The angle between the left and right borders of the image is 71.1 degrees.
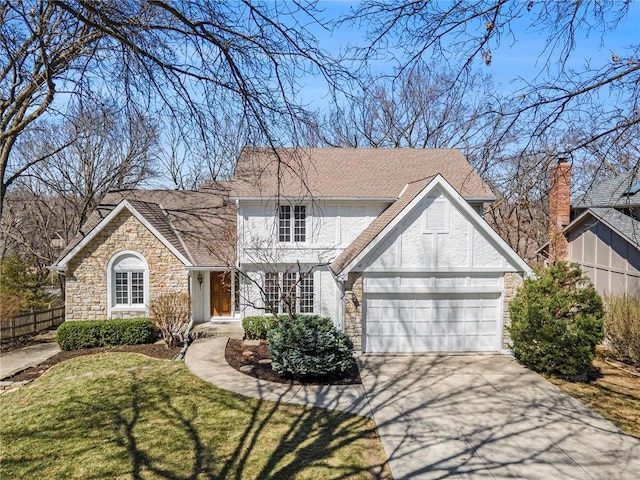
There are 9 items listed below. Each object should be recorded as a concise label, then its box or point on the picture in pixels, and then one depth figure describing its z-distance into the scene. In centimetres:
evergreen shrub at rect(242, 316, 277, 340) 1584
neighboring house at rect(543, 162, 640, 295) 1473
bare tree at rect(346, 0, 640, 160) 400
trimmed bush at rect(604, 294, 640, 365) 1273
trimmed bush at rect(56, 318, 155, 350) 1512
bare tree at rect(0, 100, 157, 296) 2142
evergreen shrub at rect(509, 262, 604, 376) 1138
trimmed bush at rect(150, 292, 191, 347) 1505
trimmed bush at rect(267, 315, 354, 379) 1116
